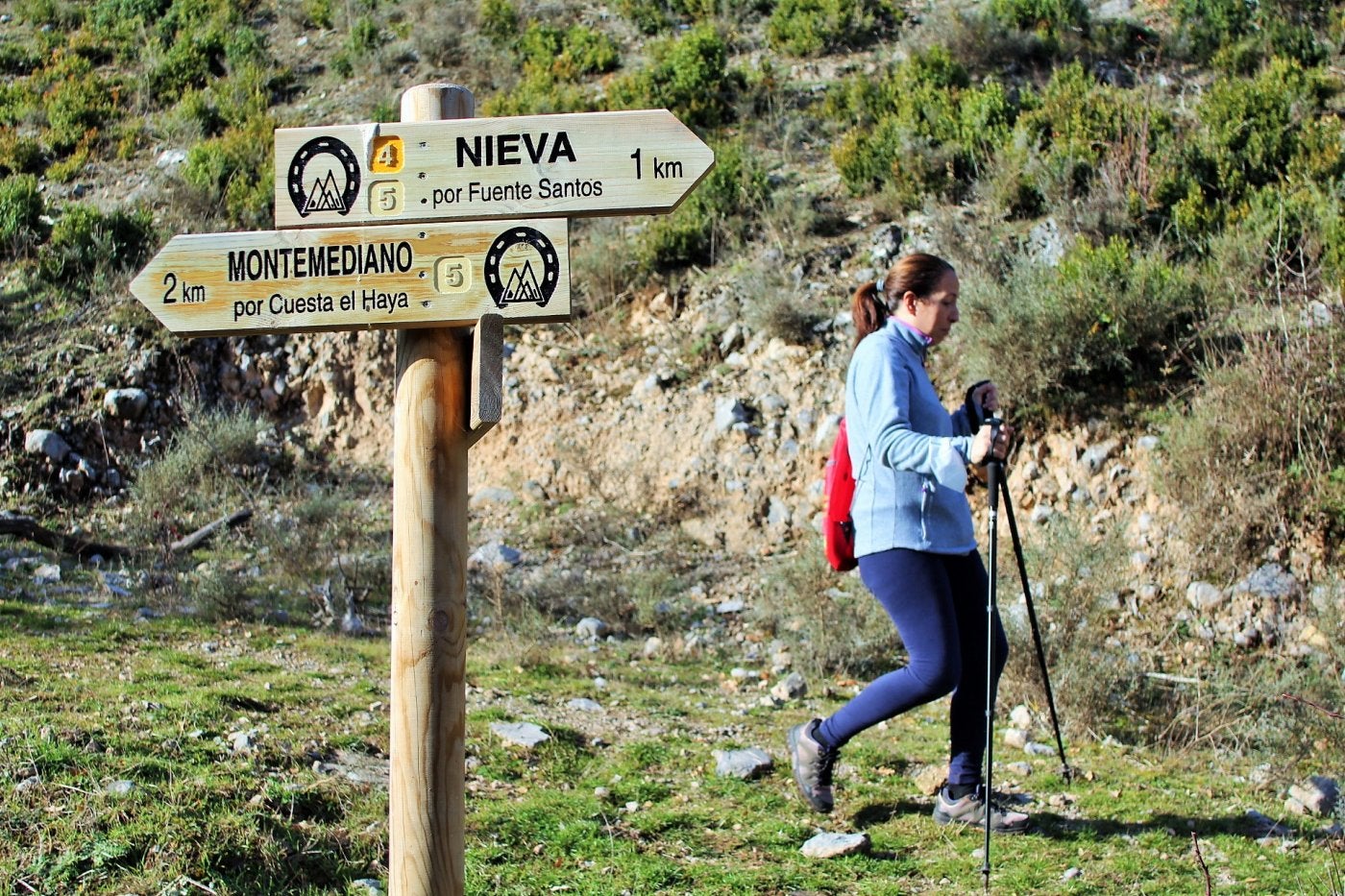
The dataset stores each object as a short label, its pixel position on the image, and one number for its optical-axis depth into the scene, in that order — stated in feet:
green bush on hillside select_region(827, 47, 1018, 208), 33.42
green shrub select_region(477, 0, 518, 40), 45.93
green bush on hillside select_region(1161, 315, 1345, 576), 23.47
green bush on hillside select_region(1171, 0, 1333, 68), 35.63
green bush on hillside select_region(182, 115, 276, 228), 37.52
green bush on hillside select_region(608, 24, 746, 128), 39.17
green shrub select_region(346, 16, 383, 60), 46.70
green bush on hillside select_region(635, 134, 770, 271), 34.06
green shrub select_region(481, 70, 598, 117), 39.73
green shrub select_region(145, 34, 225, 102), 46.29
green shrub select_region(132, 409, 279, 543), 29.19
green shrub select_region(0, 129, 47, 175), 40.88
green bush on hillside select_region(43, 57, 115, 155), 42.91
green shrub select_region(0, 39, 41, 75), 48.44
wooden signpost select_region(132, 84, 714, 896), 9.65
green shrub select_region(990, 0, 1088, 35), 38.81
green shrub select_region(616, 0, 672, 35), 44.96
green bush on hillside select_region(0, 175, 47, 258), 36.91
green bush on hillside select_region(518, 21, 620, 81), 42.80
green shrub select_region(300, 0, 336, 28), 50.26
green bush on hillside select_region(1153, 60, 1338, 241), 29.55
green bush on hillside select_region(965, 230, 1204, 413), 26.35
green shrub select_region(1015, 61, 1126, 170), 31.63
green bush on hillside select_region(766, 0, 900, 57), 42.09
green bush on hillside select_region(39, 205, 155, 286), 35.96
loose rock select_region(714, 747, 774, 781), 16.17
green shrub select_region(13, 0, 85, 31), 51.65
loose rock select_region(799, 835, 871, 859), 13.60
